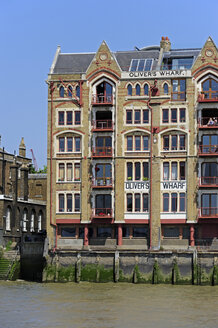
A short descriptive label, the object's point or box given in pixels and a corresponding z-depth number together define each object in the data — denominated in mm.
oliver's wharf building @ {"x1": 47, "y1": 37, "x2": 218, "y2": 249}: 97438
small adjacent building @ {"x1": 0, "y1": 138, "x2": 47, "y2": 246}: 106331
